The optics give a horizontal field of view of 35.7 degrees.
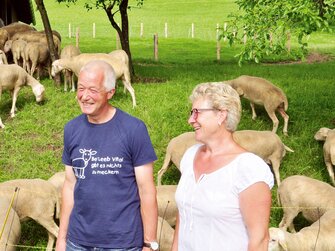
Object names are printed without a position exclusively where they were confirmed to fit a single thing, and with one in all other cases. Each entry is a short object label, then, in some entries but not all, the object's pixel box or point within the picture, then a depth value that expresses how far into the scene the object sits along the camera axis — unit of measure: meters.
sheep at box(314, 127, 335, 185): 9.29
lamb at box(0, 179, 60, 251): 7.03
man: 3.67
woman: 3.02
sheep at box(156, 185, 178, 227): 7.30
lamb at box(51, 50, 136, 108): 13.58
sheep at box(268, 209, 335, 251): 6.17
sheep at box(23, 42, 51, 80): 17.25
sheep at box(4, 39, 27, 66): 17.82
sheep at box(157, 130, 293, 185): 9.24
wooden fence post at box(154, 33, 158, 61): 27.24
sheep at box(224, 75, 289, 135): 12.00
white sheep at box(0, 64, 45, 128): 12.89
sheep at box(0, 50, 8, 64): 16.23
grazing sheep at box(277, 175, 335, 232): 7.43
